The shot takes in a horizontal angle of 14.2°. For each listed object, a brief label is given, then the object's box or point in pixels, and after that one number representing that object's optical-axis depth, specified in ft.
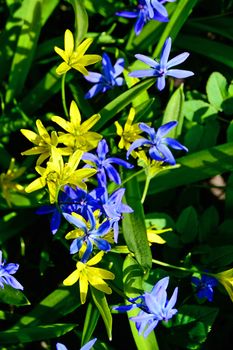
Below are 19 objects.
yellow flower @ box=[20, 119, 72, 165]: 1.84
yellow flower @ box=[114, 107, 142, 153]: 1.94
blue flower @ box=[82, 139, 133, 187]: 1.89
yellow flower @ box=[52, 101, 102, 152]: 1.86
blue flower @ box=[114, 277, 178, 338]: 1.76
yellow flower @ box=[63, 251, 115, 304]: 1.78
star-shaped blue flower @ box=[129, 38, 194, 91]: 1.85
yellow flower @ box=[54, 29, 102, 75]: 1.86
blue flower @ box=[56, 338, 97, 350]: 1.78
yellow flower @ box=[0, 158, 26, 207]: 2.05
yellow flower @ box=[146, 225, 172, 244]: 1.92
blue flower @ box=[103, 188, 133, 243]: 1.77
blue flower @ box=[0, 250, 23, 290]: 1.83
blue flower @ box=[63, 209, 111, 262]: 1.75
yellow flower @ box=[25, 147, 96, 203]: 1.78
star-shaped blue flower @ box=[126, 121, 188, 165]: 1.84
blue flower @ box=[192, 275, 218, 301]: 1.95
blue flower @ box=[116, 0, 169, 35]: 1.96
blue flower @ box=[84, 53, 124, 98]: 2.06
